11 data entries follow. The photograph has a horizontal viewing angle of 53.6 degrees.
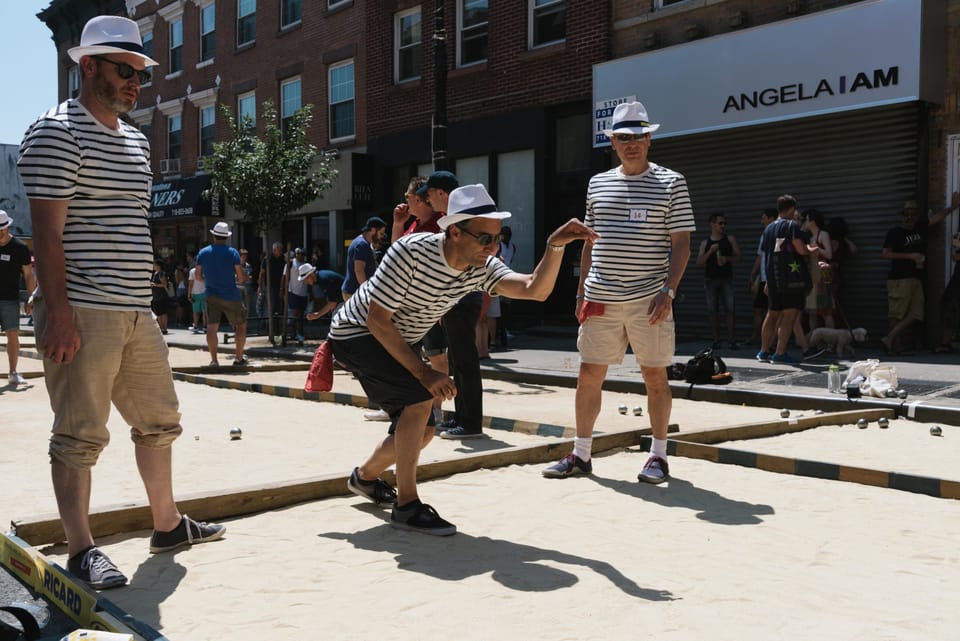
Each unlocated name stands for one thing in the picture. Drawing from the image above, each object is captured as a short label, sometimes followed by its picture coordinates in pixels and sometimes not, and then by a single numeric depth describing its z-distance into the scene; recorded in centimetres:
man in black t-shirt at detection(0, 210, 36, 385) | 1051
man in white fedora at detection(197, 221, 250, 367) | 1260
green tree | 1734
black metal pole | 1295
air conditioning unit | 3067
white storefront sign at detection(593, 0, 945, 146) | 1233
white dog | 1208
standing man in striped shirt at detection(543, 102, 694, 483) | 567
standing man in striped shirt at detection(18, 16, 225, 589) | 360
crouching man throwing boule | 430
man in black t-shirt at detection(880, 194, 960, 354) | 1209
